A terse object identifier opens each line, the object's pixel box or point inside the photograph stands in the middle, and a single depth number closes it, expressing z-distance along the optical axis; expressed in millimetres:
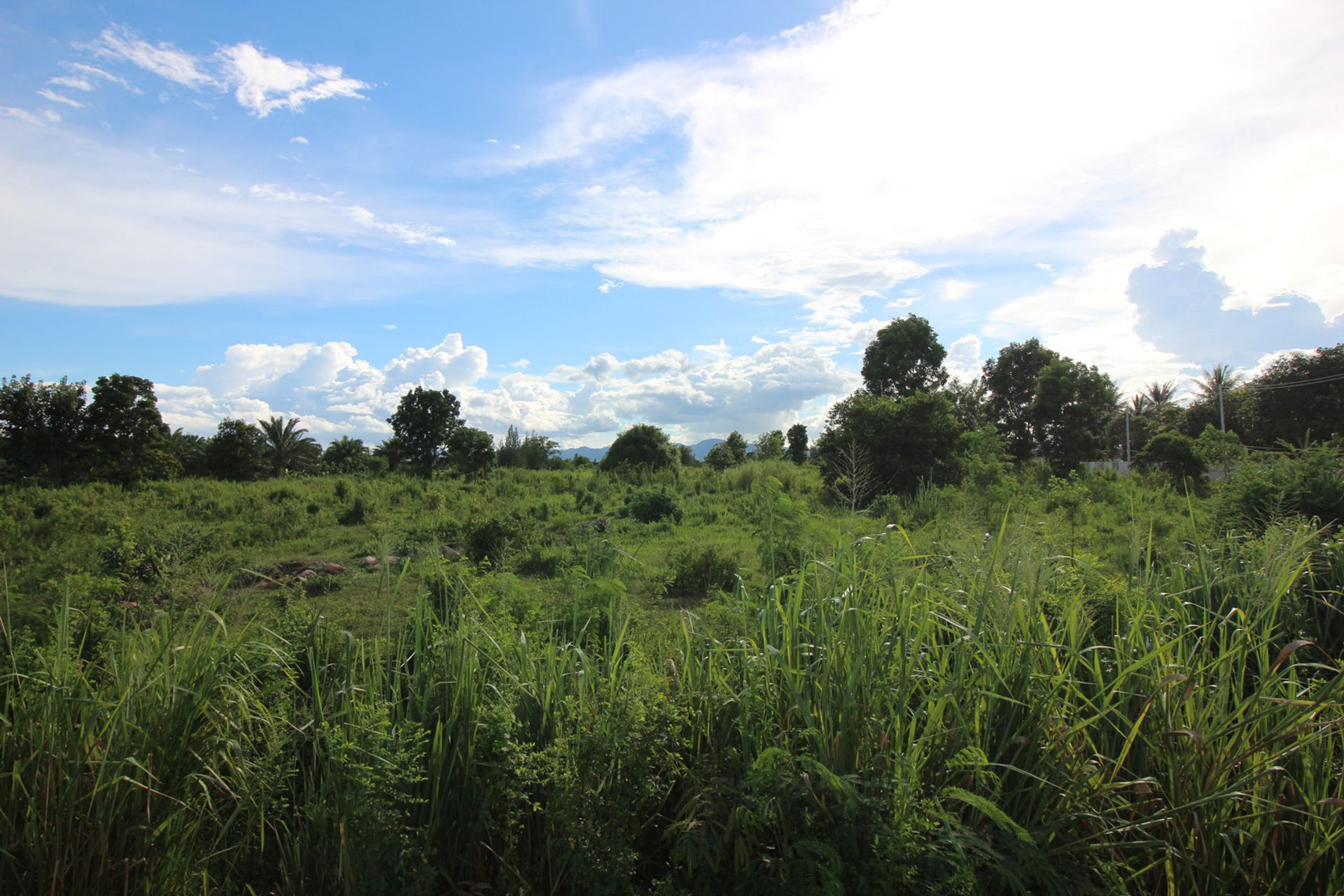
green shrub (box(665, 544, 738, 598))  7117
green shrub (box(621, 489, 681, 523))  12453
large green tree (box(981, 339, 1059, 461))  26859
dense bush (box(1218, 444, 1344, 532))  7016
